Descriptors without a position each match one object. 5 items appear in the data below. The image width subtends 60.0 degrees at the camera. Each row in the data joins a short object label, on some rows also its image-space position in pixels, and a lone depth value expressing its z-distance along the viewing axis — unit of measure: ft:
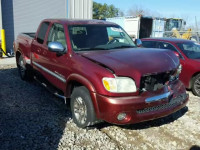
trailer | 53.33
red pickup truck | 8.27
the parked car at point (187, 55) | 15.40
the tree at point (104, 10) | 122.76
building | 31.12
